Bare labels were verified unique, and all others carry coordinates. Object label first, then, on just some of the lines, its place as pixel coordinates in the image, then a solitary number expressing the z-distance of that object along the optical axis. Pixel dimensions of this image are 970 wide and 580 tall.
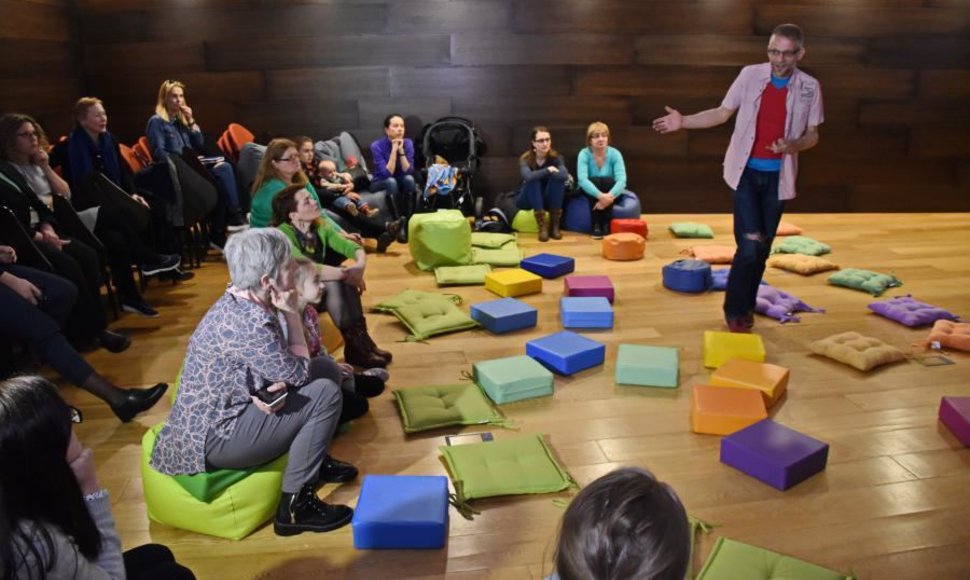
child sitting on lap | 6.27
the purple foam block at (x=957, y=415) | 3.10
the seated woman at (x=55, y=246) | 4.01
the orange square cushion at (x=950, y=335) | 4.04
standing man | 3.92
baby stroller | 6.79
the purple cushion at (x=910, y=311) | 4.42
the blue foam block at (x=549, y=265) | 5.42
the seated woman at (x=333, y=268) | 3.66
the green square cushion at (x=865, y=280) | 5.03
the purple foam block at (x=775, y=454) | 2.79
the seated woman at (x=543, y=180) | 6.58
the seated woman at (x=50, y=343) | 3.27
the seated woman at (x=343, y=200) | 6.25
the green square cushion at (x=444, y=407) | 3.24
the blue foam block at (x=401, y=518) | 2.43
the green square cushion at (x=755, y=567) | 2.23
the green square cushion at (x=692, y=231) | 6.68
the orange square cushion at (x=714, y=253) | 5.82
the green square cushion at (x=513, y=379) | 3.47
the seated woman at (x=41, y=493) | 1.38
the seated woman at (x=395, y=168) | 6.73
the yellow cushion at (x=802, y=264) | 5.49
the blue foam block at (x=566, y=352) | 3.75
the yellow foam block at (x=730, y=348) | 3.85
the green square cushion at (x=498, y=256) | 5.70
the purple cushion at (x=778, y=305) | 4.57
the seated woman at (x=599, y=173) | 6.73
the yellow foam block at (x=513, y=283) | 4.98
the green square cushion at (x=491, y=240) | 6.09
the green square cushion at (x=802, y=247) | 6.00
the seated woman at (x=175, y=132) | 5.66
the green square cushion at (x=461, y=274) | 5.23
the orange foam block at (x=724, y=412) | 3.17
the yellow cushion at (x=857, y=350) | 3.80
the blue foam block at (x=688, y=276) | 5.06
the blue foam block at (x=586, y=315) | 4.41
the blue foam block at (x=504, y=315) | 4.30
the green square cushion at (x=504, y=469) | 2.75
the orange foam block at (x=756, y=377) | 3.42
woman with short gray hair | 2.42
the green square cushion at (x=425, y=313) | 4.29
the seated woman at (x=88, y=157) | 4.65
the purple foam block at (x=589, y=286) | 4.86
